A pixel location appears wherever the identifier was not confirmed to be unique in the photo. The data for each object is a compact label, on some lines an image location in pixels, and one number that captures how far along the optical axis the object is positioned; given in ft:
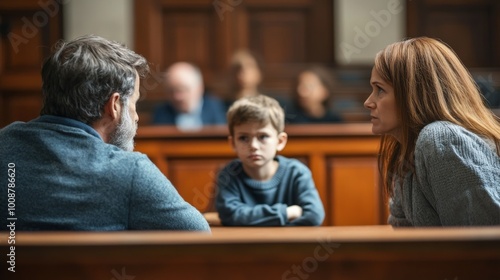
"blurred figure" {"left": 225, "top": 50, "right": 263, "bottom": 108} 30.67
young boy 15.75
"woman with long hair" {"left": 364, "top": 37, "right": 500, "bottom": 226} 10.94
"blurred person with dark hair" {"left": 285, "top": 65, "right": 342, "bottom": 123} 29.71
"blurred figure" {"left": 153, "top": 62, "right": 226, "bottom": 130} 30.31
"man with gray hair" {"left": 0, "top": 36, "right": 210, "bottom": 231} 10.19
